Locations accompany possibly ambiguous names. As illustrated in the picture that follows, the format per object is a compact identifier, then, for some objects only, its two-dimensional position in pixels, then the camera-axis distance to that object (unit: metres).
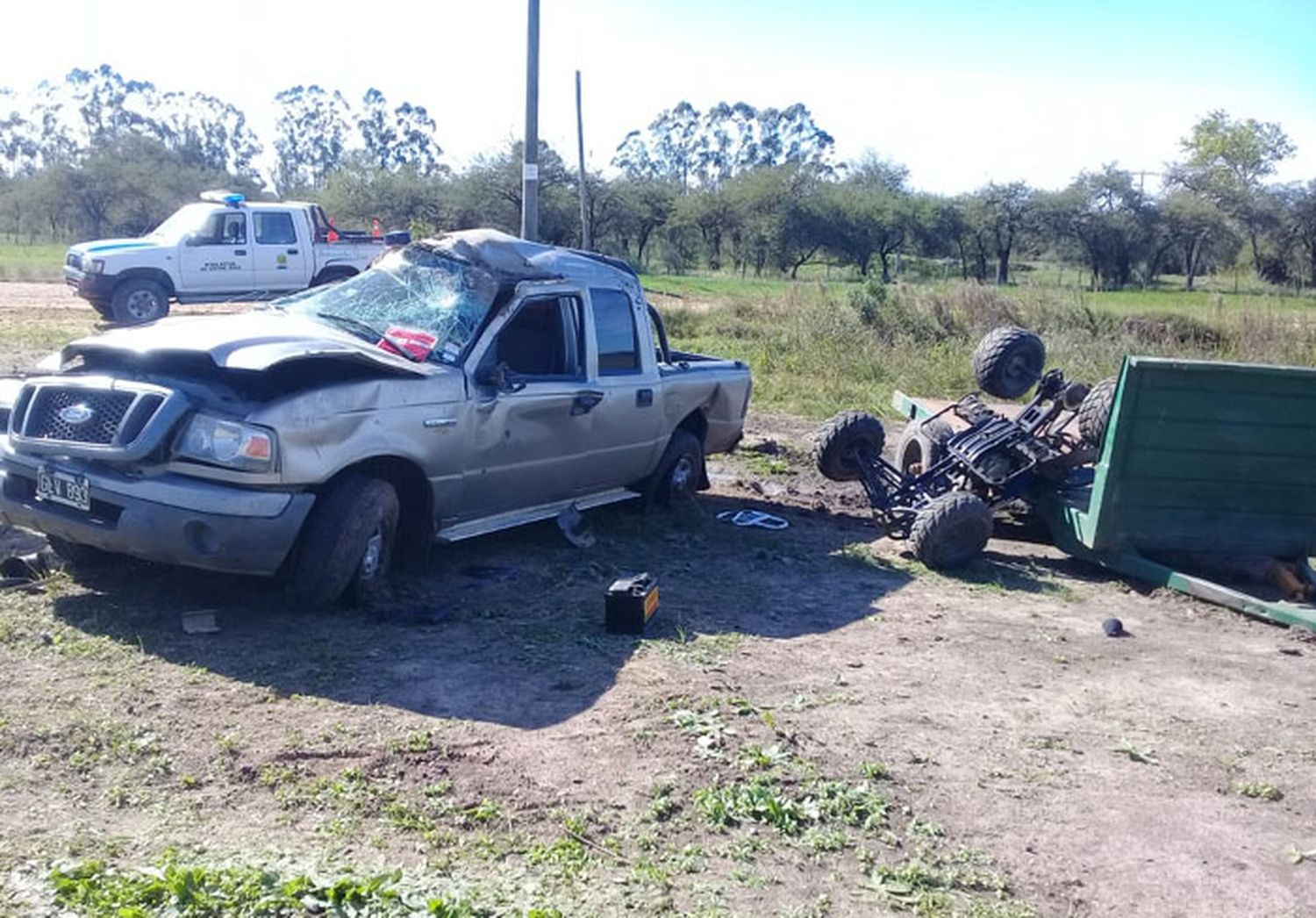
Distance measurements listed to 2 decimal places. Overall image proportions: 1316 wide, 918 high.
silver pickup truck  5.53
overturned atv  8.11
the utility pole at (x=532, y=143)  15.42
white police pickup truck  19.30
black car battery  6.06
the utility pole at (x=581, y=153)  27.02
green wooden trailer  7.66
